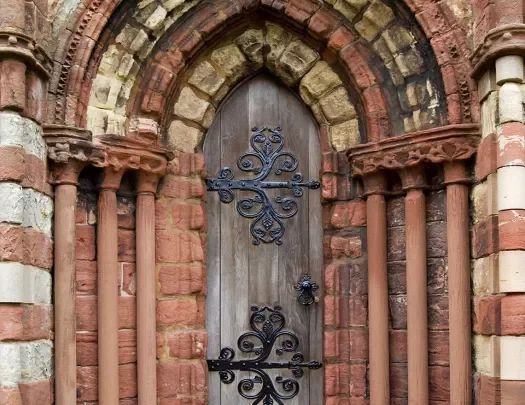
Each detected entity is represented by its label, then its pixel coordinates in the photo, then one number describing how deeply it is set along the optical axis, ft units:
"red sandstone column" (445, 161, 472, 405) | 14.12
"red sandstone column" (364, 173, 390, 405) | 15.31
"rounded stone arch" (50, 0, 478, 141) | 14.55
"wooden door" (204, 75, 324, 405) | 16.67
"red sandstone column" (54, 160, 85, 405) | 14.17
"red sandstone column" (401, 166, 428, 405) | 14.70
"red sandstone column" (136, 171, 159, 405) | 15.23
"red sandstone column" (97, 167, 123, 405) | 14.73
